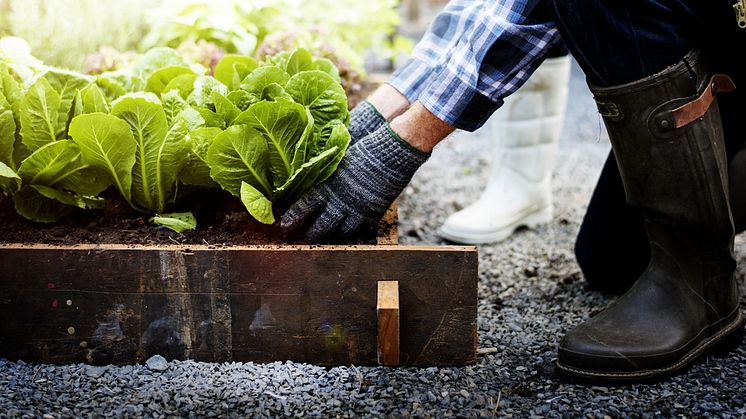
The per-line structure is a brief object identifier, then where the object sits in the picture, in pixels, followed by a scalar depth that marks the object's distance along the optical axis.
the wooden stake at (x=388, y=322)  1.48
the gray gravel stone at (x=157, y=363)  1.57
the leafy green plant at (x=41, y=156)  1.66
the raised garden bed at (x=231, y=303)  1.54
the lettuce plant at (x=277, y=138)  1.59
